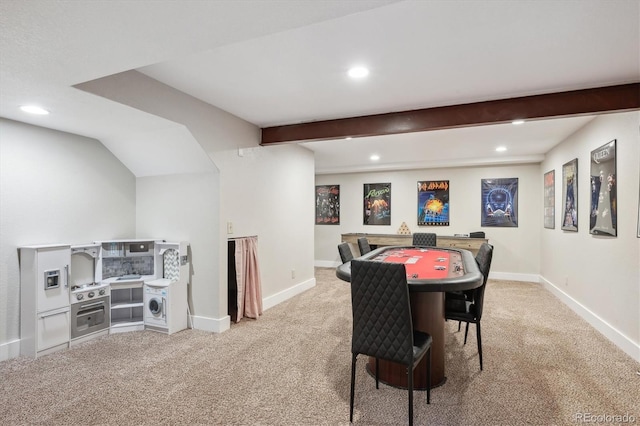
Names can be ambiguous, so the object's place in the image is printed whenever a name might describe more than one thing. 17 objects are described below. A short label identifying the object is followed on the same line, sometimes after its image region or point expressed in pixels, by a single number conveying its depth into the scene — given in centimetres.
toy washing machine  366
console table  635
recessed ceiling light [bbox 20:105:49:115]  274
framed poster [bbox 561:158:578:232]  439
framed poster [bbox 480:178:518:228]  651
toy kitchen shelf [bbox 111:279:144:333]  378
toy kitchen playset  313
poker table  217
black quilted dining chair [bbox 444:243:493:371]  275
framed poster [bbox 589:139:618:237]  336
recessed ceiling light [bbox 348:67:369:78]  262
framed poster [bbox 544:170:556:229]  541
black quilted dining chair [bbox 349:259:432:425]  198
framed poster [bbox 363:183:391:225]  750
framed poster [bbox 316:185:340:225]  798
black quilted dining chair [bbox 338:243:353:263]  374
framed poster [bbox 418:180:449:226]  699
